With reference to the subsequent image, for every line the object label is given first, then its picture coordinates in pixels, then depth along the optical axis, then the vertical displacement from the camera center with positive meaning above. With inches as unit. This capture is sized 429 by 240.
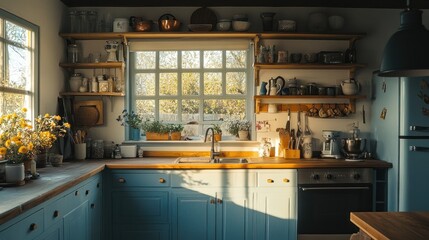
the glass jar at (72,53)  170.2 +27.2
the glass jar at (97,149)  169.0 -13.4
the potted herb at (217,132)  175.0 -6.0
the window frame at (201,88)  179.5 +12.7
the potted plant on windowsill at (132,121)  175.0 -1.5
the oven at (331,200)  151.9 -30.6
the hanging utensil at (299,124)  175.3 -2.2
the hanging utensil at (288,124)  174.1 -2.3
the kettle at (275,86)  170.6 +13.9
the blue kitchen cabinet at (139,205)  149.8 -32.5
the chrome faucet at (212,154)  163.4 -14.7
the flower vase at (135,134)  177.5 -7.2
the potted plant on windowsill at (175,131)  175.2 -5.7
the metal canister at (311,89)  170.6 +12.7
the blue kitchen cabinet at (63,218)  84.0 -25.2
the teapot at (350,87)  169.8 +13.7
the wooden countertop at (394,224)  70.1 -19.9
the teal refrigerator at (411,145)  145.0 -9.1
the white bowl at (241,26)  168.9 +38.9
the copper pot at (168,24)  169.8 +39.6
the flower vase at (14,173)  102.4 -14.4
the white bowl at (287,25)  170.1 +39.6
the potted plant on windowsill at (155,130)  175.3 -5.4
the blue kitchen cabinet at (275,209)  151.0 -33.9
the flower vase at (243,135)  174.7 -7.2
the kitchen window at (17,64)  123.0 +17.5
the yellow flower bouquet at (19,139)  104.7 -6.2
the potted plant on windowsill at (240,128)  175.0 -4.2
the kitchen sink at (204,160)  162.1 -17.1
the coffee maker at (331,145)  168.4 -11.0
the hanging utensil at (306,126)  176.6 -3.1
